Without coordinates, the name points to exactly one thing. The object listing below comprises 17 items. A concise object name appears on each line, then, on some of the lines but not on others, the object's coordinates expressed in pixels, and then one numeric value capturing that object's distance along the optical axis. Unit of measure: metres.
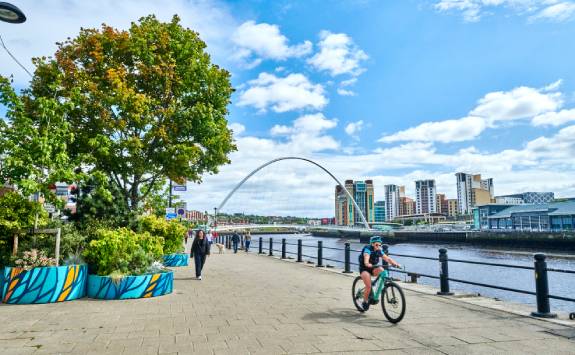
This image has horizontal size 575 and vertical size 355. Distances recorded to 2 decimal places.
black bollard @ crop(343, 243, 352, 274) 15.00
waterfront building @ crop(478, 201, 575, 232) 96.19
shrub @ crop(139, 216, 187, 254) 18.03
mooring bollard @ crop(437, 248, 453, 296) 9.98
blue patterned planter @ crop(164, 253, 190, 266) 18.47
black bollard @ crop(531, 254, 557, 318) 7.48
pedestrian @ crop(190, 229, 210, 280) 13.52
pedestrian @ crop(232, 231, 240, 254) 29.80
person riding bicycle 7.60
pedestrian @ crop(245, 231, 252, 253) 32.07
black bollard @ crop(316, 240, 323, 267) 17.09
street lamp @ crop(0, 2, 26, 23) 7.56
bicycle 6.95
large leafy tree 15.35
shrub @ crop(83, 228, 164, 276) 9.62
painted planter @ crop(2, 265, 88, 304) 8.56
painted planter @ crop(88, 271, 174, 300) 9.40
